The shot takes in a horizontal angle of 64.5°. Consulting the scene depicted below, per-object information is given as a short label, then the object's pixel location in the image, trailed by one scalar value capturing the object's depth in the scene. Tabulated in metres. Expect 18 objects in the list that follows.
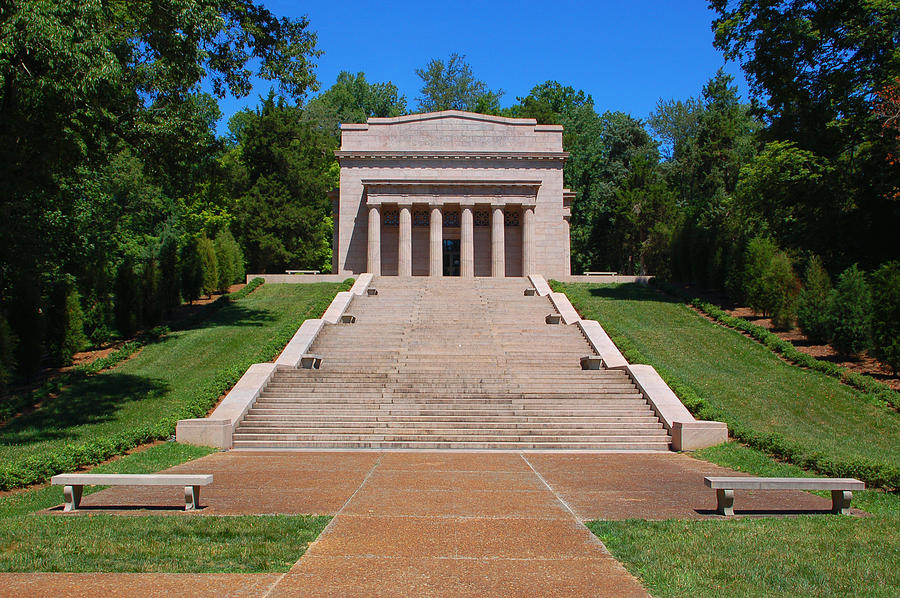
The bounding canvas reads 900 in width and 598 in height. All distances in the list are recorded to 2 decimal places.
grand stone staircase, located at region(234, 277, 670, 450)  16.17
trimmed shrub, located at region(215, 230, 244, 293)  38.59
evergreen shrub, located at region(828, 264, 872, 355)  23.50
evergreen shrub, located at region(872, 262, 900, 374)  20.92
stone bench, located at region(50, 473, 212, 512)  8.87
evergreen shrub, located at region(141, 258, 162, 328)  29.78
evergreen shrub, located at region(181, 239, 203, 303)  35.31
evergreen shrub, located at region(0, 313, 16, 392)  19.67
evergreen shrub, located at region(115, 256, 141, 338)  28.03
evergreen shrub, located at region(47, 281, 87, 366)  24.08
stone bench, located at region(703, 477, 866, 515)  8.68
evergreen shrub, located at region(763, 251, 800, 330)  27.72
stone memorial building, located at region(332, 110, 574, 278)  42.81
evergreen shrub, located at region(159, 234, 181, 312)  31.66
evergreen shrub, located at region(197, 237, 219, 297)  36.69
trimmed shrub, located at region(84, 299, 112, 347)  26.43
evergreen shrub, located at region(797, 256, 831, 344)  25.28
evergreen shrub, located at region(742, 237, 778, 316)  28.94
